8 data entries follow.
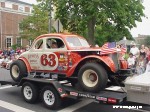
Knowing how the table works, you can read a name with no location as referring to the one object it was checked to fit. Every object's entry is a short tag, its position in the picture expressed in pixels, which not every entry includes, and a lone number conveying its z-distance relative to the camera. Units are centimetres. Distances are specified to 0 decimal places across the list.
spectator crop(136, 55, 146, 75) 1288
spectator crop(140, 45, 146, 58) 1383
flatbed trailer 687
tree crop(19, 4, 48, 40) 3869
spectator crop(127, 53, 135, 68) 1348
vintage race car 730
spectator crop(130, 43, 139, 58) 1522
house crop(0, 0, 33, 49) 4544
